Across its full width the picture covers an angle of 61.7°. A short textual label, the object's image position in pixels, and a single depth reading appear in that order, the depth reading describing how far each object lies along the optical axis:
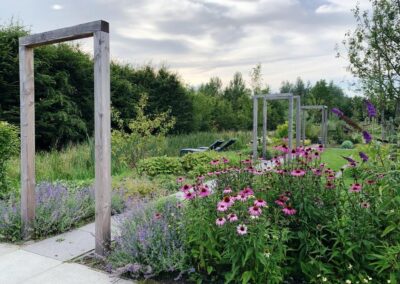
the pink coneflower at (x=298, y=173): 2.26
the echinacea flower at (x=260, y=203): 2.05
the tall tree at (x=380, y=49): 9.37
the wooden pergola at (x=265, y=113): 8.64
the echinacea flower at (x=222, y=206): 2.03
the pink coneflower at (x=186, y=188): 2.36
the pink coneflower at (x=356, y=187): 2.26
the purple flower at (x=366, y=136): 2.34
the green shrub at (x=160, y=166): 6.40
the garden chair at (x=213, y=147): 9.69
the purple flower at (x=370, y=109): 2.41
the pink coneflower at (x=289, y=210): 2.12
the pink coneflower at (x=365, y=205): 2.20
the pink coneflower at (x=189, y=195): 2.35
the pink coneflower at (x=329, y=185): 2.37
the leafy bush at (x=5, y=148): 4.57
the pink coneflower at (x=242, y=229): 1.97
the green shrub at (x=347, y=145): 13.11
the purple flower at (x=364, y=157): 2.32
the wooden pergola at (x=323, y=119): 13.02
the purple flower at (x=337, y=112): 2.35
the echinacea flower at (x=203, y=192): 2.25
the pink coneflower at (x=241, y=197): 2.11
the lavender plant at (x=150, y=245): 2.47
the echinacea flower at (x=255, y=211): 1.98
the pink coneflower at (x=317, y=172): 2.45
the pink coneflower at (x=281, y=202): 2.18
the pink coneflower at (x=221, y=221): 2.01
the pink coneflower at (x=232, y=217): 2.02
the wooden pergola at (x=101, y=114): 2.80
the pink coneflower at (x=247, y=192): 2.17
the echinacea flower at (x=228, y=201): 2.07
